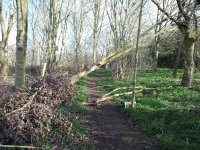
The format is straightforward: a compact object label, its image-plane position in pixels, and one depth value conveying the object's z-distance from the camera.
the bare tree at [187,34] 8.02
